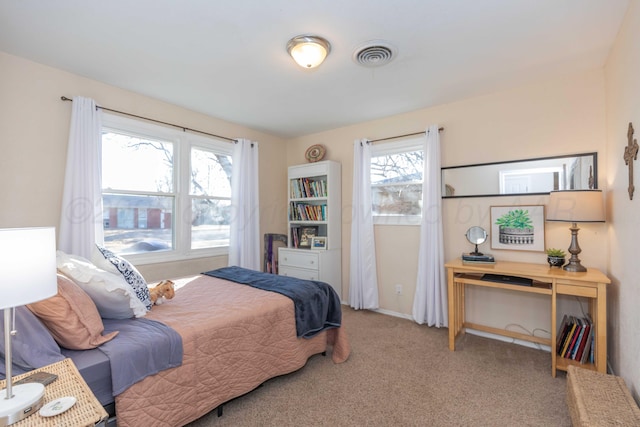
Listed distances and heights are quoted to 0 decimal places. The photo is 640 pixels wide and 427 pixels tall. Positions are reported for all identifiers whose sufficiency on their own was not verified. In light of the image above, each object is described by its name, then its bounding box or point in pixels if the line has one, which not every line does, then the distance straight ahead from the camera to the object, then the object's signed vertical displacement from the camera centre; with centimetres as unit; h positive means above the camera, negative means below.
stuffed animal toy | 205 -51
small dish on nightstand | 92 -58
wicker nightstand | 89 -59
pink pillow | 138 -46
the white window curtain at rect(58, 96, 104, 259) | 252 +27
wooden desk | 208 -56
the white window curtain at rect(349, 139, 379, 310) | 375 -28
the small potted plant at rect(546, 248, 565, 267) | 252 -35
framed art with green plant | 275 -11
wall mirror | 256 +36
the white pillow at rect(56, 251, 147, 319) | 161 -38
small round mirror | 297 -19
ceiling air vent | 214 +118
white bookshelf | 389 -9
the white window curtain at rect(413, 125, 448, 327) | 319 -36
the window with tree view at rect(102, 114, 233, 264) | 293 +27
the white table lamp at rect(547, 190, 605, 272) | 221 +4
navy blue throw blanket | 227 -64
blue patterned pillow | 183 -31
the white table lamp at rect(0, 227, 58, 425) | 89 -19
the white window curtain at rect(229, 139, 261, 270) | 378 +10
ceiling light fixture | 206 +114
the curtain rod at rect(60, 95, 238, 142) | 255 +98
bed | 138 -76
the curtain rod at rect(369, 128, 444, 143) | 332 +92
